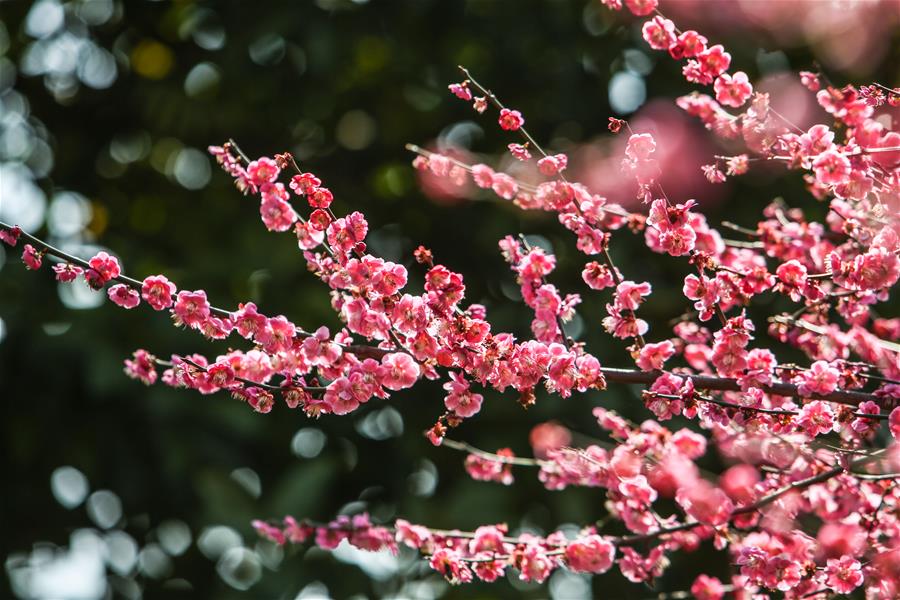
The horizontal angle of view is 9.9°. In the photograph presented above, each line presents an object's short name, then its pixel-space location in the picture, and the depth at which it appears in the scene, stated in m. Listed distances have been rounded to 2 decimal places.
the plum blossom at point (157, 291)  3.37
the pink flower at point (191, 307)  3.37
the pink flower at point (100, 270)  3.36
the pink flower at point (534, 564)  3.43
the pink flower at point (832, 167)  3.34
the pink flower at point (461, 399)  3.39
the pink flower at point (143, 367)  3.46
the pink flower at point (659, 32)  3.45
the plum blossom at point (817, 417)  3.37
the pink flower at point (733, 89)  3.46
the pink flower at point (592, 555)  3.42
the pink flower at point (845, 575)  3.41
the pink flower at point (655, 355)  3.38
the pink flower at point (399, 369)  3.35
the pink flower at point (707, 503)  3.32
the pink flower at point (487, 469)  3.64
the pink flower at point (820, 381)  3.34
